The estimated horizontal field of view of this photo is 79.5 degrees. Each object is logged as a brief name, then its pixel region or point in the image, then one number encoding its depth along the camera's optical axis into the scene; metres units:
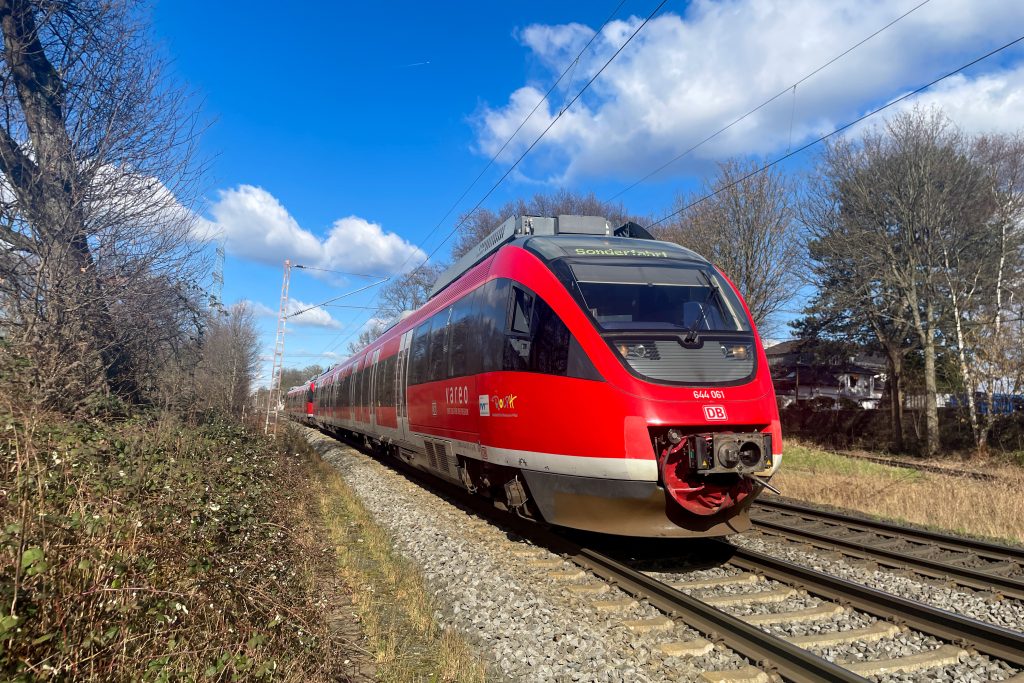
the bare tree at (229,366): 20.89
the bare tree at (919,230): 22.45
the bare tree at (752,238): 26.86
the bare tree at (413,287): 51.06
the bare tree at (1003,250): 19.98
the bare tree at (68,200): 7.73
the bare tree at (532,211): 43.81
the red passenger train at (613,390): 5.82
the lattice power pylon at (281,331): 29.05
